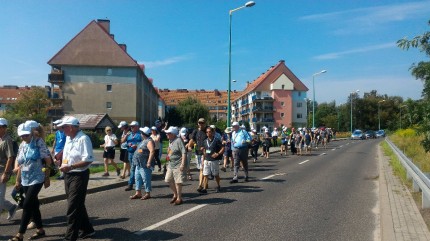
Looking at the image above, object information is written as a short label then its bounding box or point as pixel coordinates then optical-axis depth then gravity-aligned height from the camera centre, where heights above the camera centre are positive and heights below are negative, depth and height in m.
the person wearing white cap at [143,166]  9.98 -0.84
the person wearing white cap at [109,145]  13.78 -0.51
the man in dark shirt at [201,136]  11.46 -0.18
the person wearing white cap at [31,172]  6.46 -0.64
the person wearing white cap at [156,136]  11.84 -0.19
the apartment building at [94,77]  60.69 +7.26
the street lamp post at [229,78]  25.27 +3.00
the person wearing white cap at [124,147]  13.09 -0.53
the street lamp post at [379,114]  89.61 +3.21
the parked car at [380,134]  78.85 -0.80
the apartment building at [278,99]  94.88 +6.50
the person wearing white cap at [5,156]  6.83 -0.43
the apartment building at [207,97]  135.88 +10.25
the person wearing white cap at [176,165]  9.34 -0.78
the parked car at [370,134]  73.50 -0.77
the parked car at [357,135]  67.81 -0.85
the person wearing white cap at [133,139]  12.18 -0.28
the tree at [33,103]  71.56 +4.25
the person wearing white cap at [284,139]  26.94 -0.59
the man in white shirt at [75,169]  6.06 -0.57
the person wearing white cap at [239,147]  12.85 -0.52
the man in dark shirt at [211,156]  10.97 -0.67
